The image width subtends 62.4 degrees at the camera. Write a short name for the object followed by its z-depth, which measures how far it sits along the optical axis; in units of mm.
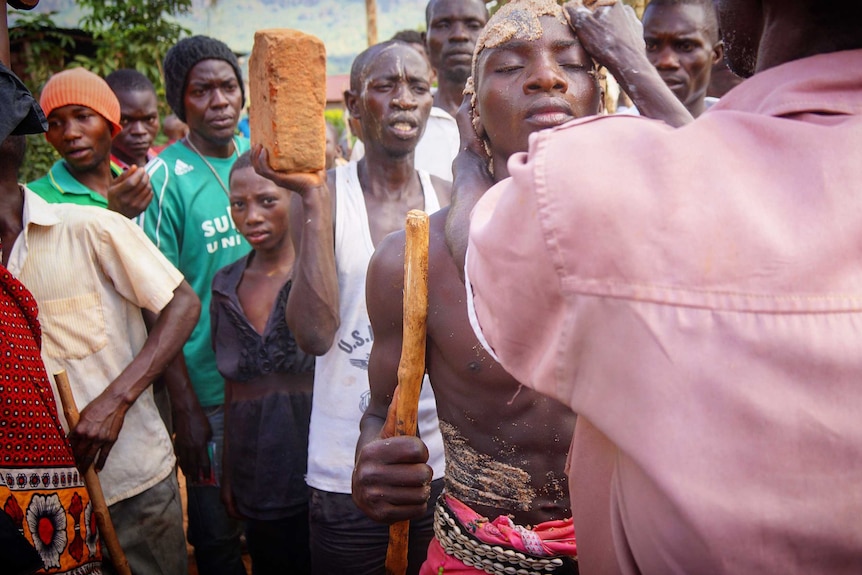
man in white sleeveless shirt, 2814
